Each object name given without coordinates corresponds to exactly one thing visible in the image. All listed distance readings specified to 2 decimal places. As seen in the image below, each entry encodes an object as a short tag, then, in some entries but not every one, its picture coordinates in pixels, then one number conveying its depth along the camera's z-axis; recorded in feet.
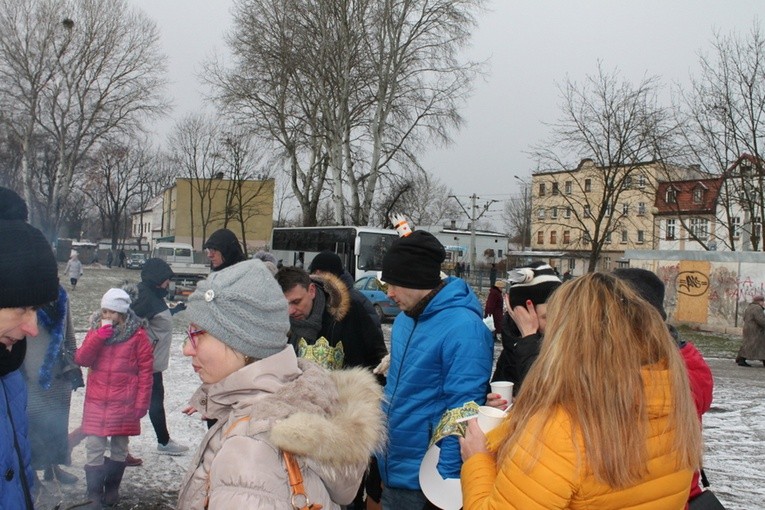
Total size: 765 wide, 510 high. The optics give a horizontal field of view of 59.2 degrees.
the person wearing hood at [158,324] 19.06
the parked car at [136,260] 182.39
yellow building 190.90
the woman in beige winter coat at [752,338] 47.67
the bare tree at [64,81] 98.12
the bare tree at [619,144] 74.33
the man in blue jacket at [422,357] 10.18
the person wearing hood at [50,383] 15.74
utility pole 121.82
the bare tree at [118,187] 184.85
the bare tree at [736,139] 70.13
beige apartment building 75.66
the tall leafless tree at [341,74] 89.86
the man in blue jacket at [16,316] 6.27
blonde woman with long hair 6.03
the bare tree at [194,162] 160.35
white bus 87.76
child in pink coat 15.96
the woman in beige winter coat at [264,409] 5.63
